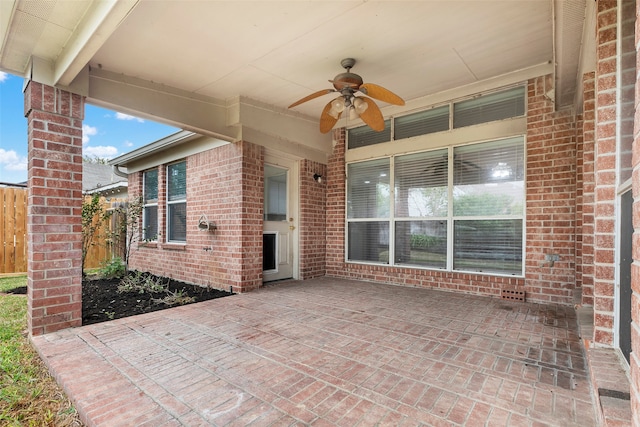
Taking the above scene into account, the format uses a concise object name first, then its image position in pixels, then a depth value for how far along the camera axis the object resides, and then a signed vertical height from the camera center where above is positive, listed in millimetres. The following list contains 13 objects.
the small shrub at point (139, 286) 4688 -1174
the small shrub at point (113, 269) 5848 -1109
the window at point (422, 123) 4730 +1483
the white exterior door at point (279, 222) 5277 -159
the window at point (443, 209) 4168 +67
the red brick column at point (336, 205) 5828 +155
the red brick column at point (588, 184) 2781 +279
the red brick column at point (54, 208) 2805 +43
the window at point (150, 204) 6410 +184
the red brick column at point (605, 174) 1725 +229
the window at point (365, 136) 5316 +1417
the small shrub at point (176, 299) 4020 -1187
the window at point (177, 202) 5770 +209
